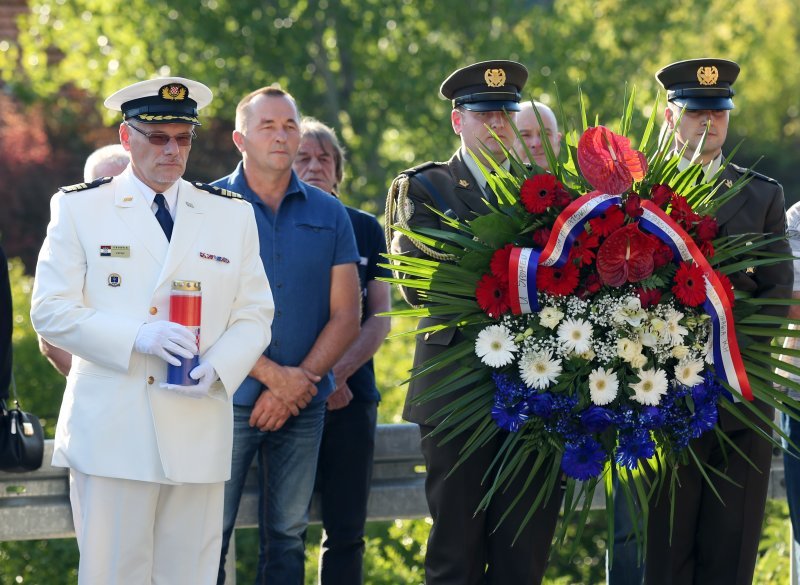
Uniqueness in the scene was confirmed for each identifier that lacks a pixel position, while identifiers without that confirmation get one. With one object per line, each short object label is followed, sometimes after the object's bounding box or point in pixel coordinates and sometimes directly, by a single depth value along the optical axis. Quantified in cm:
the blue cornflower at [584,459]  885
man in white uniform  914
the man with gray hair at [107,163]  1145
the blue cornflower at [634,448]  881
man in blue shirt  1070
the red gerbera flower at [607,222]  877
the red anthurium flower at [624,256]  872
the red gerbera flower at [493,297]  896
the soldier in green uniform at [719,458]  1023
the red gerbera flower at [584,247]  876
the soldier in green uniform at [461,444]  987
